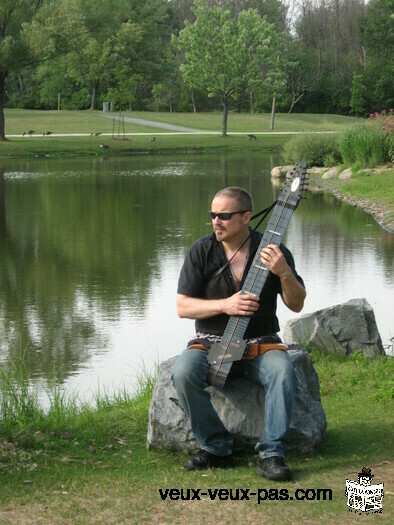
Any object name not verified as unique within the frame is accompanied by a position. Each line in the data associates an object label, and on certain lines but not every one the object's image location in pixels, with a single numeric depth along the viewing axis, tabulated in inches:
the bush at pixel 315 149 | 1295.5
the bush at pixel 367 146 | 1137.4
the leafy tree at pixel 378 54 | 2982.3
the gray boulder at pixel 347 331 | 310.3
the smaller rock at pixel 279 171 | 1235.2
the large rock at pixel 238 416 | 204.1
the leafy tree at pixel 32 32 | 1854.1
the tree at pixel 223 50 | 2393.0
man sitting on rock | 195.6
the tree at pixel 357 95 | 3063.5
